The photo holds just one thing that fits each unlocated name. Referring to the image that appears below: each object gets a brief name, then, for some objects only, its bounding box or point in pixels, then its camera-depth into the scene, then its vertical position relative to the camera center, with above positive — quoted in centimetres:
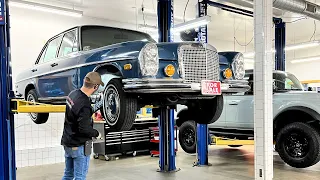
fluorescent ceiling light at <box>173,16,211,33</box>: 641 +137
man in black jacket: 321 -36
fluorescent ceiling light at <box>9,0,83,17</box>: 684 +183
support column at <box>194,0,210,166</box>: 691 -98
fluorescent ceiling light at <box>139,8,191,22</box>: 934 +229
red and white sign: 353 +3
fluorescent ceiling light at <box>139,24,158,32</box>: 887 +177
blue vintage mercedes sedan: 338 +22
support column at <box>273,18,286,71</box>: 865 +125
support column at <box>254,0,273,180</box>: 478 -4
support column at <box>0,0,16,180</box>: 320 -12
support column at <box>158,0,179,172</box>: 626 -63
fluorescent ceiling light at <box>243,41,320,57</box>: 1032 +144
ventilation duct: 639 +170
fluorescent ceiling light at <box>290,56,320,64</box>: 1373 +129
